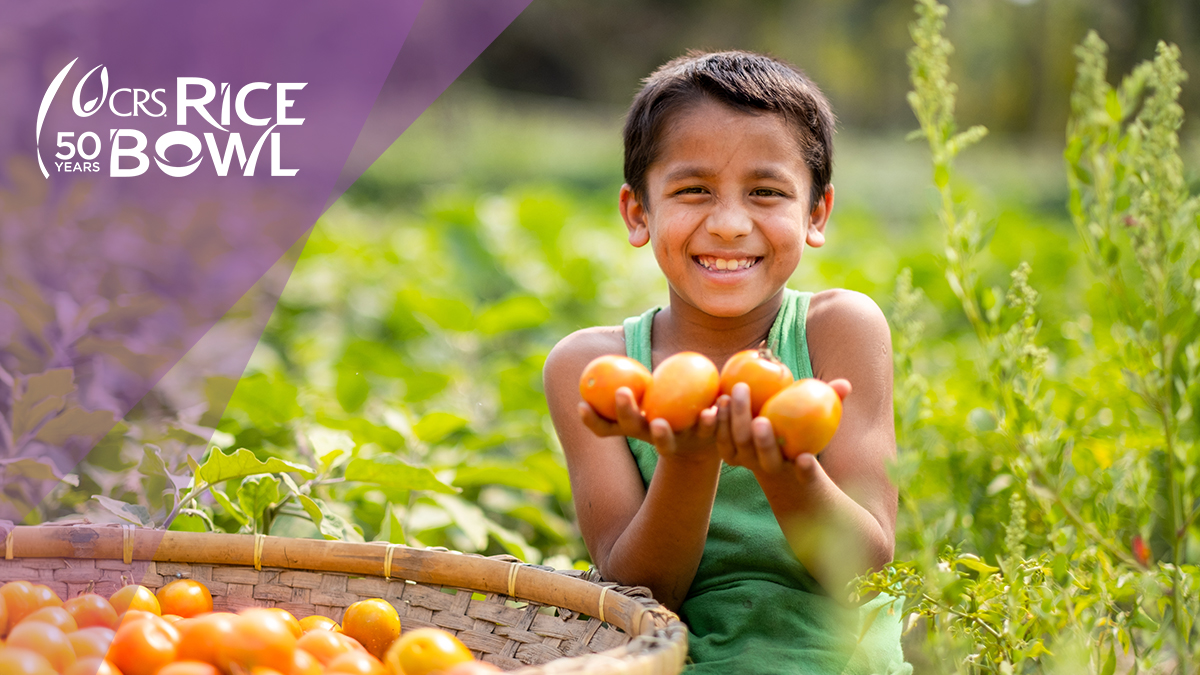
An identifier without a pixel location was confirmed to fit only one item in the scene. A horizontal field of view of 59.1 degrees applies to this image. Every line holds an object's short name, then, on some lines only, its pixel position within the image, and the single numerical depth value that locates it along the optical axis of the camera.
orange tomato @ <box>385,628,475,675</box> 1.41
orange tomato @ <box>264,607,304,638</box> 1.61
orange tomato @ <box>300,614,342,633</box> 1.68
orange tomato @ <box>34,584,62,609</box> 1.65
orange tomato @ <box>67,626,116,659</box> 1.47
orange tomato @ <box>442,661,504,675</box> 1.32
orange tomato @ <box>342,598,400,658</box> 1.70
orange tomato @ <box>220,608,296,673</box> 1.42
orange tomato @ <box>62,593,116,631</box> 1.62
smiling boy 1.73
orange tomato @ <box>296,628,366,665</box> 1.50
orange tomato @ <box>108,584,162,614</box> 1.68
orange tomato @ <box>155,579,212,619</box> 1.75
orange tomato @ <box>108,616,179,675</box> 1.47
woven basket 1.69
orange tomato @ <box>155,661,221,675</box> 1.36
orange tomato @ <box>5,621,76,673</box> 1.42
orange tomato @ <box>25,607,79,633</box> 1.53
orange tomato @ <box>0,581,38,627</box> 1.63
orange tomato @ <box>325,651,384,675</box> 1.41
